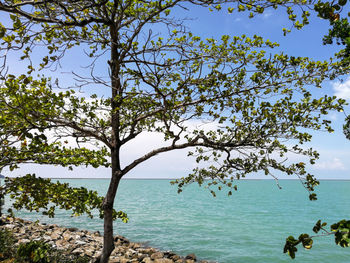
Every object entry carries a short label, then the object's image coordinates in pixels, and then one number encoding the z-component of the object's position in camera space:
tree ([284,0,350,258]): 2.38
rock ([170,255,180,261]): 16.98
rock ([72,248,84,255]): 14.07
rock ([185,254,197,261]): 17.92
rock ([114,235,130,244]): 20.44
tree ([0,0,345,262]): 7.51
